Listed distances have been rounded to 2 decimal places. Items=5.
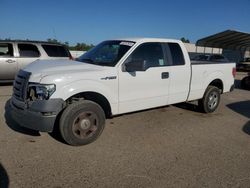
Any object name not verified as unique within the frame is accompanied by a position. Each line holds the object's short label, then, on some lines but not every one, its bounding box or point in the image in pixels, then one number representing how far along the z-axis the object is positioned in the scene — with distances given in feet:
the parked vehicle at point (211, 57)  52.65
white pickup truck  9.98
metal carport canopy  67.03
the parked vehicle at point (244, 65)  57.86
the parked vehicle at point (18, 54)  23.89
